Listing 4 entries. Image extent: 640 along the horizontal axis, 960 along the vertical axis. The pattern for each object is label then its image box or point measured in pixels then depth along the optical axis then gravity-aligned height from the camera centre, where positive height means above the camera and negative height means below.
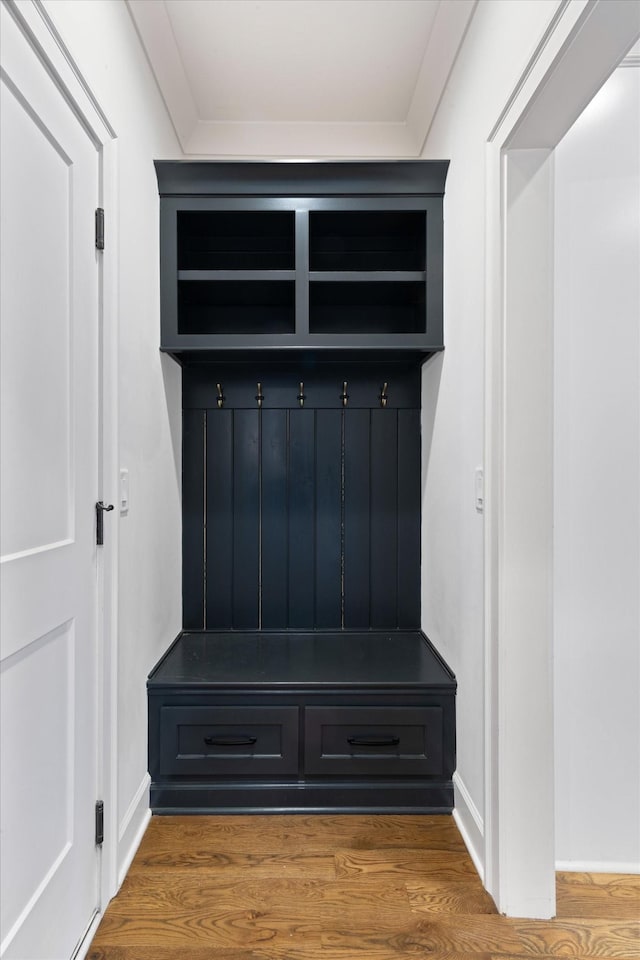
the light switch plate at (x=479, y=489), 1.60 -0.05
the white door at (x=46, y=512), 1.05 -0.09
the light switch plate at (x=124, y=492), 1.61 -0.06
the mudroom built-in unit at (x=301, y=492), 1.89 -0.09
